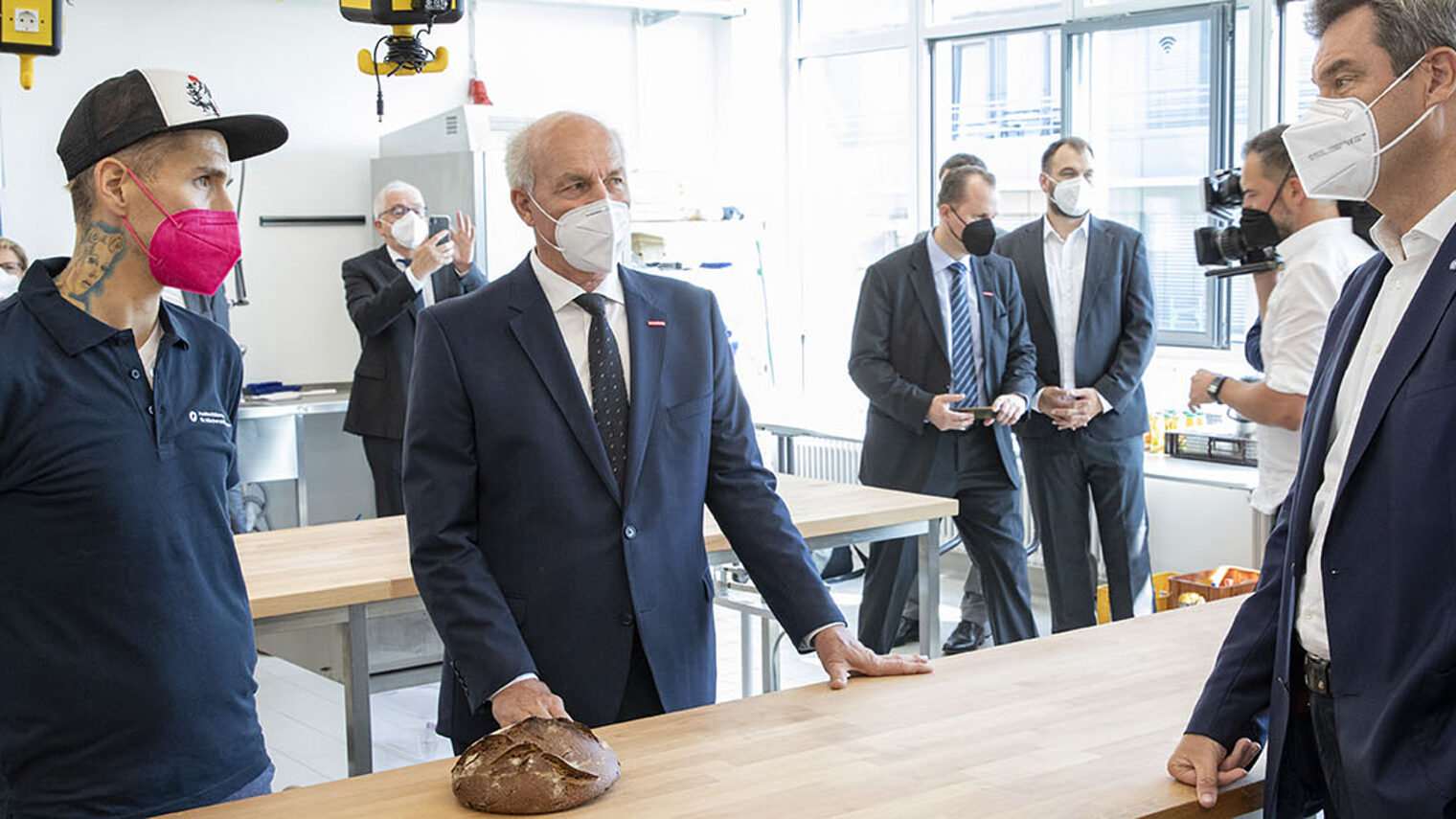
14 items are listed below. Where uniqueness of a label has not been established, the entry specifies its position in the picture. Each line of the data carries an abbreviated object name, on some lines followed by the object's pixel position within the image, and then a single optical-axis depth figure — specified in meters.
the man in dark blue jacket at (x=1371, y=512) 1.56
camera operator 3.42
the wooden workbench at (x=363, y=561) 3.06
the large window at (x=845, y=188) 8.21
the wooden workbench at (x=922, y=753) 1.81
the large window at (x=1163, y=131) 6.47
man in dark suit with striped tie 4.94
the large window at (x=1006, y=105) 7.34
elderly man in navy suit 2.33
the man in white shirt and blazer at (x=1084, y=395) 5.02
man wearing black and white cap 1.89
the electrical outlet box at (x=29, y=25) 3.44
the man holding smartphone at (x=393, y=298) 5.53
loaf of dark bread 1.80
